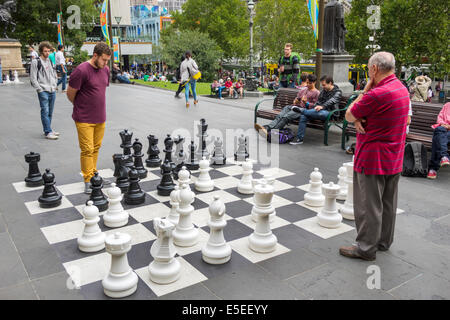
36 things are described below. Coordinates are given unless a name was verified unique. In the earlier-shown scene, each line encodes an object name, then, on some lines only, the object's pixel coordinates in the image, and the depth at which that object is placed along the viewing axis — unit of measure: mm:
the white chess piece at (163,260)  2973
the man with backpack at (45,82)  7652
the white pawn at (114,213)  4039
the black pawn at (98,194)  4398
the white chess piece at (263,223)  3475
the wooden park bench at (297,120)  7649
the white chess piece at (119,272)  2804
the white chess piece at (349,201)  4293
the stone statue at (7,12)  30938
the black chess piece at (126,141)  5750
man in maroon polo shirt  3146
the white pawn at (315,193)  4586
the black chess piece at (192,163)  5922
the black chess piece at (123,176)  5075
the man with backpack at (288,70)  12383
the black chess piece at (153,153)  6133
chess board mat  3178
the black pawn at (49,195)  4516
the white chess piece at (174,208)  3747
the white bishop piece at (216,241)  3281
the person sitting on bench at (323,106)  7648
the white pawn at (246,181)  5004
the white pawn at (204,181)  5051
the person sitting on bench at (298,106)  7918
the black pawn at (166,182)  4871
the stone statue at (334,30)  10422
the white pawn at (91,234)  3525
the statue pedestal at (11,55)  27188
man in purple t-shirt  4602
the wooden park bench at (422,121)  6387
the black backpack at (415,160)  5754
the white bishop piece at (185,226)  3602
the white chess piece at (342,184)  4762
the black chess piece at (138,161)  5578
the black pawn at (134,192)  4598
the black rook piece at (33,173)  5232
